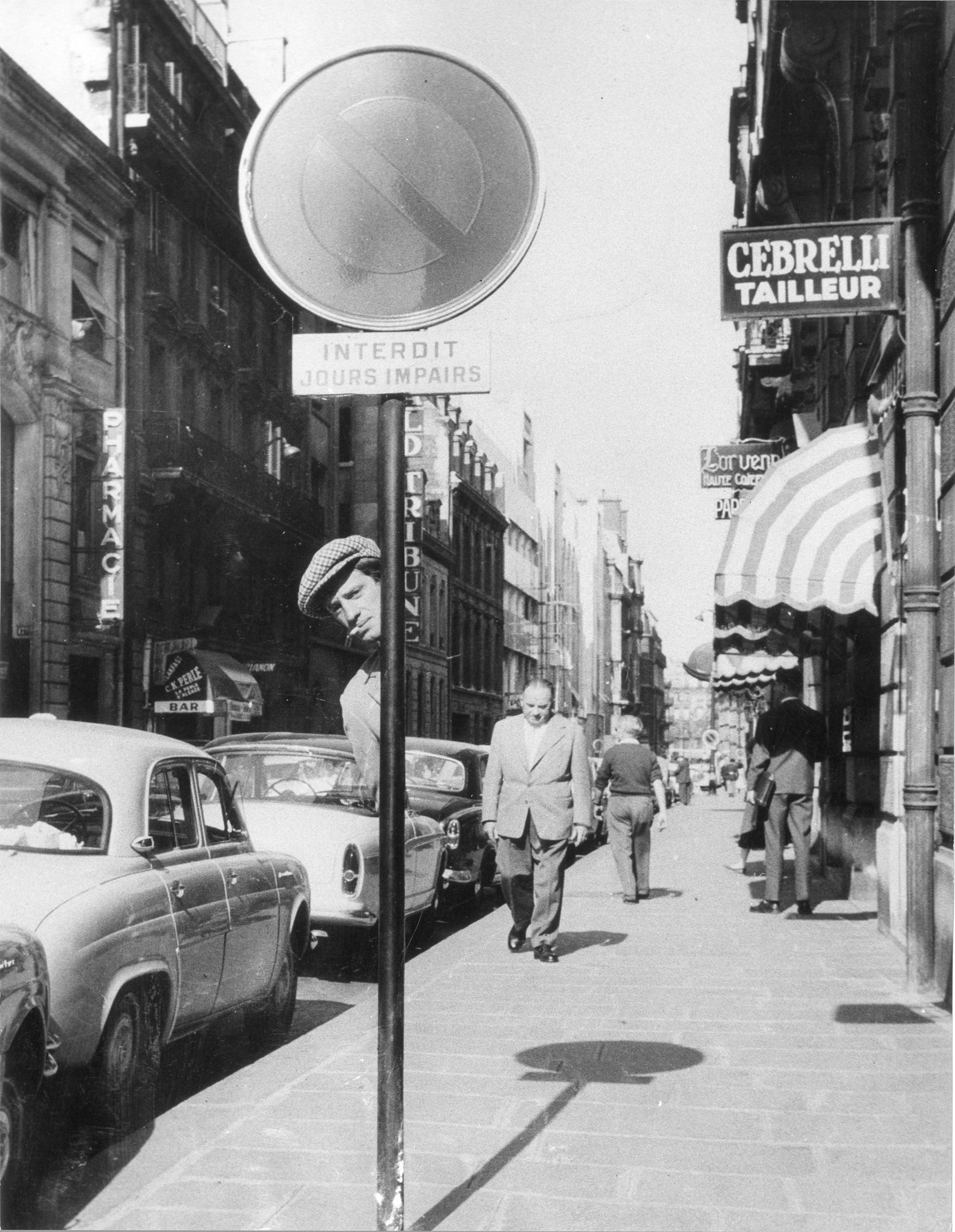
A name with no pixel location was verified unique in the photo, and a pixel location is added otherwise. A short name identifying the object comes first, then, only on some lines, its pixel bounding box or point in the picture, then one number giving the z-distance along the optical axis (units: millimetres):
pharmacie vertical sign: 8305
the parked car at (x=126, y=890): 4492
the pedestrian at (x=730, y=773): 47300
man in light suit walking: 9086
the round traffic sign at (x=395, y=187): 3779
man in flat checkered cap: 6297
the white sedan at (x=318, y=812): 7629
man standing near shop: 11336
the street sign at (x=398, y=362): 3732
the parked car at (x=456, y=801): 12047
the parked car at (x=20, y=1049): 3818
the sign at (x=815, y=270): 7359
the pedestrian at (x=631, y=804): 12953
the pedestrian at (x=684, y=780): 45656
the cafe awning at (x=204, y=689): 9398
